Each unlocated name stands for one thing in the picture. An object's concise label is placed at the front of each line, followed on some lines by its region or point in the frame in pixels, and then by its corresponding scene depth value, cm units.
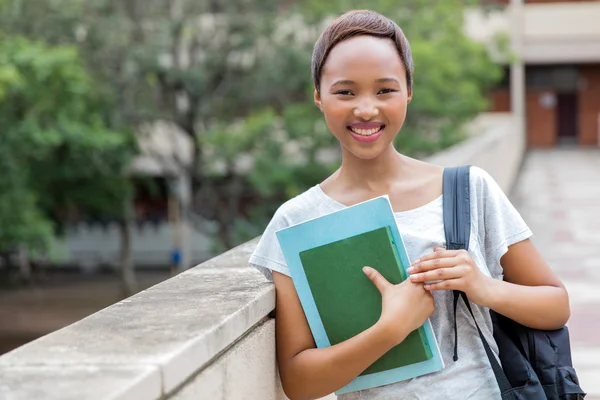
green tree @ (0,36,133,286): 1822
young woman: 214
